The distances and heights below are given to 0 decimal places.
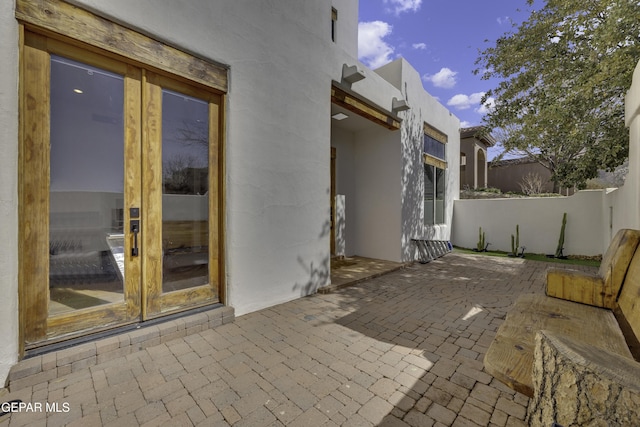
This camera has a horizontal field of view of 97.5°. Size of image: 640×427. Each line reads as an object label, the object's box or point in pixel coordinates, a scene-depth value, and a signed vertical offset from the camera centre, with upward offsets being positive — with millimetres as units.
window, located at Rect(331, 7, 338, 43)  8467 +5803
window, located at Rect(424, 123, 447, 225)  8023 +1140
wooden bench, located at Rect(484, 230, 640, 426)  927 -693
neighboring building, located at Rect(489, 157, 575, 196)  18328 +2684
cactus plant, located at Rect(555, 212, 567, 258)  8016 -853
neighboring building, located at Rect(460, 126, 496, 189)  18094 +3726
